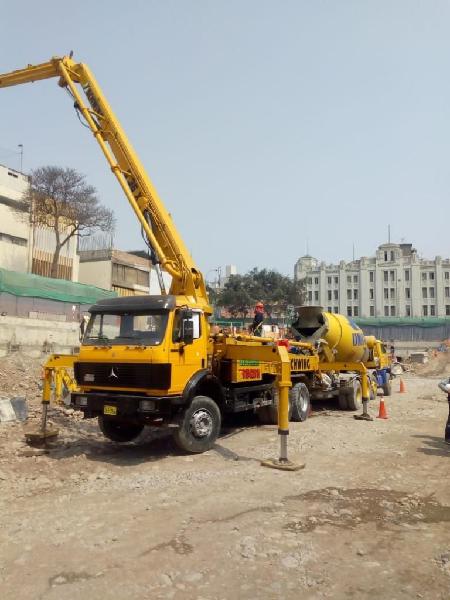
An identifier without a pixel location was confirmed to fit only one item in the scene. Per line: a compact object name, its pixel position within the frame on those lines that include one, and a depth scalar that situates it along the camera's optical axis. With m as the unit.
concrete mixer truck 15.04
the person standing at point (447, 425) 10.63
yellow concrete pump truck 8.54
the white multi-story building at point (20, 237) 36.34
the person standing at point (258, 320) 13.46
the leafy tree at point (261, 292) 64.81
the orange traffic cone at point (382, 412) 14.40
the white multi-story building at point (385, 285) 86.38
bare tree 37.84
